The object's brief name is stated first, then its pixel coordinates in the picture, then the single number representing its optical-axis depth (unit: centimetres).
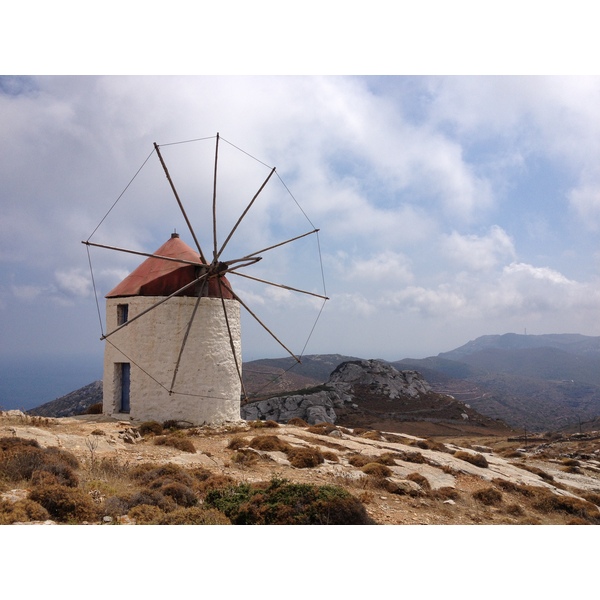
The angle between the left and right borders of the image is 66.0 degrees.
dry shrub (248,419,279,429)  1899
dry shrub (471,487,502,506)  1210
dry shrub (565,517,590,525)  1168
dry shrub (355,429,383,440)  2082
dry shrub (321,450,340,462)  1416
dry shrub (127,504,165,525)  767
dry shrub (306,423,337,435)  1973
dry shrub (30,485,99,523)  758
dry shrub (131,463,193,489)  963
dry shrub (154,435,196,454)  1388
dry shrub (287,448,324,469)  1316
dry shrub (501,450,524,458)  2360
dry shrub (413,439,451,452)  2011
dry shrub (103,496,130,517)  784
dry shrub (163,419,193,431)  1722
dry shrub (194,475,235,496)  971
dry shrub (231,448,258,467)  1288
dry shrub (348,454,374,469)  1383
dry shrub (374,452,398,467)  1403
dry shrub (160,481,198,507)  891
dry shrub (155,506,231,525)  775
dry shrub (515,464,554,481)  1734
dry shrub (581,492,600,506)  1479
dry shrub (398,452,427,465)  1552
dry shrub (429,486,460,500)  1164
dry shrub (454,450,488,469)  1711
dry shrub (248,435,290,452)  1452
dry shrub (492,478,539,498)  1383
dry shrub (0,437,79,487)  884
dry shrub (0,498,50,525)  703
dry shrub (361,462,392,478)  1253
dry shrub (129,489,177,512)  828
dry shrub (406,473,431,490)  1231
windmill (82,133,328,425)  1803
